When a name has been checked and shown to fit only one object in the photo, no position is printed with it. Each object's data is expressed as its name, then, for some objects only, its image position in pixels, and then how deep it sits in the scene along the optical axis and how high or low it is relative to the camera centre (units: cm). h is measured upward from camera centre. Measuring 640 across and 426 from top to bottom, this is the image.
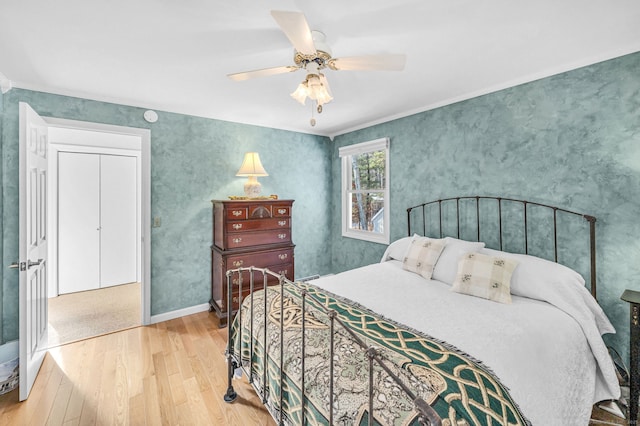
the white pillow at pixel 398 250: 304 -40
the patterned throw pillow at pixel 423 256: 260 -41
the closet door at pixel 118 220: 454 -6
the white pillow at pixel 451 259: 246 -41
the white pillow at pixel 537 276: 200 -46
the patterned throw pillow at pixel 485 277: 207 -49
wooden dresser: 329 -32
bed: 115 -67
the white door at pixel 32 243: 203 -20
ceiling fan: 168 +91
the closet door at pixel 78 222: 423 -8
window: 389 +34
